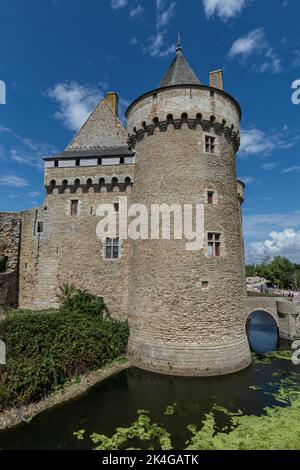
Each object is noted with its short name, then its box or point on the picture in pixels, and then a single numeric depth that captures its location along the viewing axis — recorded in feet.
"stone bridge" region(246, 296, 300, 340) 61.00
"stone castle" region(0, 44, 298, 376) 42.06
